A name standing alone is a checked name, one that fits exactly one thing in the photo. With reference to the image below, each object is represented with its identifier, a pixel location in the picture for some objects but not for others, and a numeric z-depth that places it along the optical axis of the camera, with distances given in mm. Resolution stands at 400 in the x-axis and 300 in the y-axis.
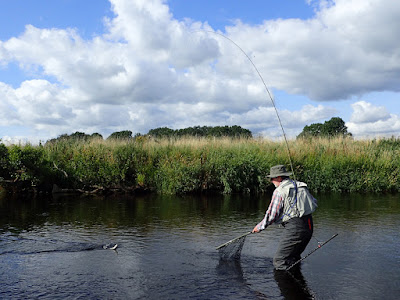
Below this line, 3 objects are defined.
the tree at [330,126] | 36375
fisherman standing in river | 6559
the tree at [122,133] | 34906
